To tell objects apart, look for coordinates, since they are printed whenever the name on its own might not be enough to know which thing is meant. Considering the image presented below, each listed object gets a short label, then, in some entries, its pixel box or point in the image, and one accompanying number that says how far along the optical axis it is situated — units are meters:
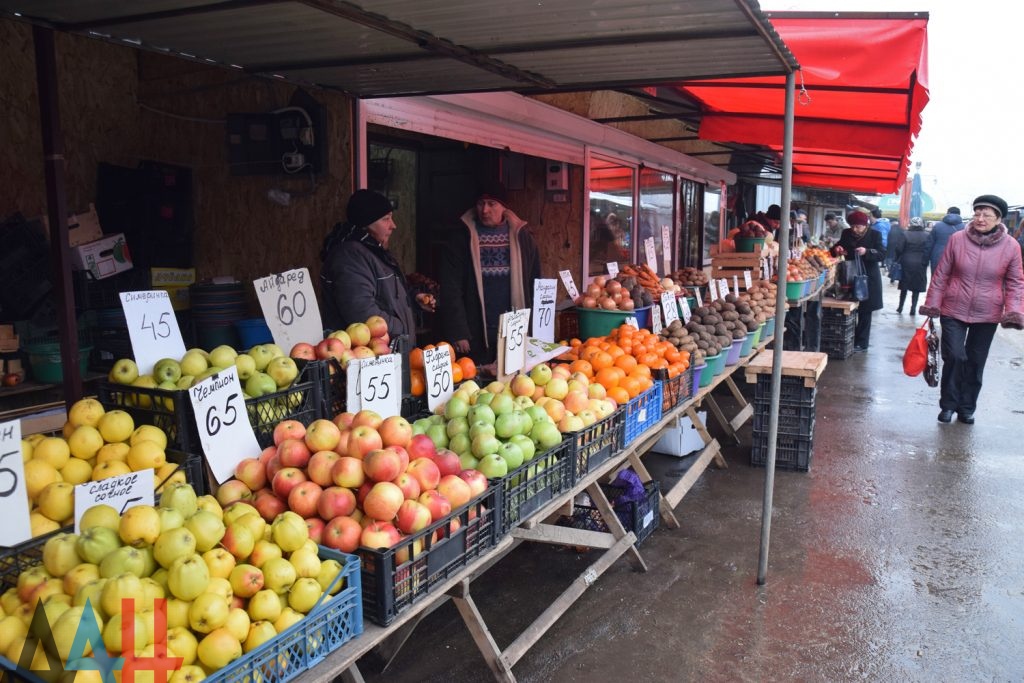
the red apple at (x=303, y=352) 3.01
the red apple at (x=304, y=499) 2.33
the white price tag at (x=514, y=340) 3.79
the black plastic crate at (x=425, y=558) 2.12
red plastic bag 7.12
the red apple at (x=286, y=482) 2.39
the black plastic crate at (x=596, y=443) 3.31
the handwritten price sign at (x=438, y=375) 3.33
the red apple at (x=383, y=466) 2.37
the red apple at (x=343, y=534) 2.22
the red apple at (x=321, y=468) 2.42
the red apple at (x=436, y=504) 2.40
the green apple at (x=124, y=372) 2.60
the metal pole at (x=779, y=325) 3.74
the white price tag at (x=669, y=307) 5.81
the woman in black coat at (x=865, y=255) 12.20
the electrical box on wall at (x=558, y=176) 7.46
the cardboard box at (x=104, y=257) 5.48
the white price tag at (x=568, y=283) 5.48
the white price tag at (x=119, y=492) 2.11
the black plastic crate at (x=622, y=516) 4.37
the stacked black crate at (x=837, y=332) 11.31
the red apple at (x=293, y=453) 2.48
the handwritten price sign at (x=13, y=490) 2.00
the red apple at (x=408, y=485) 2.39
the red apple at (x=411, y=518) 2.30
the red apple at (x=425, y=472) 2.51
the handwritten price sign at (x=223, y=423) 2.41
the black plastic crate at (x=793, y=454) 6.07
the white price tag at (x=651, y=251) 7.87
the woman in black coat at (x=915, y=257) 15.51
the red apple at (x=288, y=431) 2.59
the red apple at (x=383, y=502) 2.28
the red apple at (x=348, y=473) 2.39
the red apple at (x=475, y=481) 2.60
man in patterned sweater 5.41
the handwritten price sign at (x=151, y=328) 2.60
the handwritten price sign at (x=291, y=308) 3.14
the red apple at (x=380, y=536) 2.21
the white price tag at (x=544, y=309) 4.67
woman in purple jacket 7.04
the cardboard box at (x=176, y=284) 5.69
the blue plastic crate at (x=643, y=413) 3.97
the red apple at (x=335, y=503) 2.32
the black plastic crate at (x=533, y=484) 2.77
